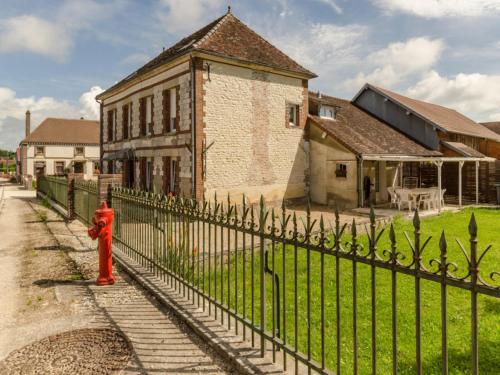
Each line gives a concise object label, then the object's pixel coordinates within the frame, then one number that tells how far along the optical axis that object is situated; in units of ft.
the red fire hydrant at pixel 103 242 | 20.22
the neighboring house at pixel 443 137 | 68.95
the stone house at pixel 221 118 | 48.41
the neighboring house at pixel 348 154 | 55.52
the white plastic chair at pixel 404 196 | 52.22
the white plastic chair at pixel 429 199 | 54.65
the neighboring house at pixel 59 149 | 136.05
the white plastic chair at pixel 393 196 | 55.37
